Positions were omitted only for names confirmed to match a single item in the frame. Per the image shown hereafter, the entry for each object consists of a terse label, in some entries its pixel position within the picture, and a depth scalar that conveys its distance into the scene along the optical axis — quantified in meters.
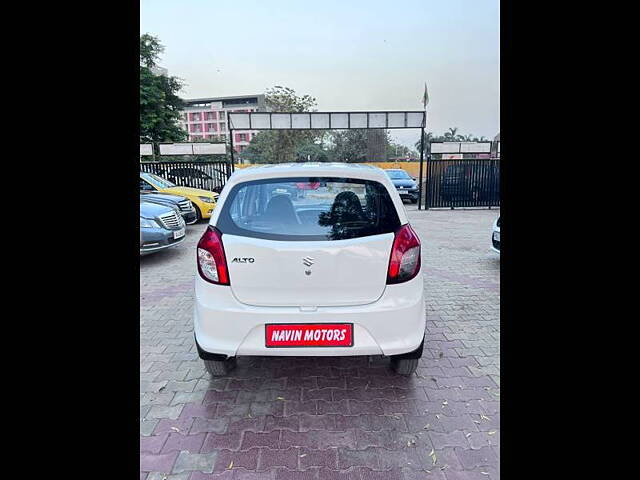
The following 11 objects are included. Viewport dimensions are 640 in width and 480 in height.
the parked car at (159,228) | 6.51
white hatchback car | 2.33
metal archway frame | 14.39
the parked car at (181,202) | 8.68
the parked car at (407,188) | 16.98
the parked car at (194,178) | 13.77
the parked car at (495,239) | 6.07
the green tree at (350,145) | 36.78
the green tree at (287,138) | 32.31
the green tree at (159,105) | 27.69
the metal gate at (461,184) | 14.22
